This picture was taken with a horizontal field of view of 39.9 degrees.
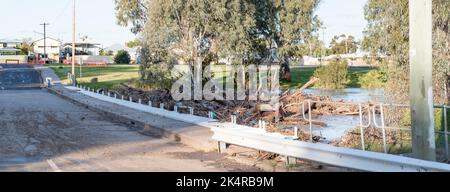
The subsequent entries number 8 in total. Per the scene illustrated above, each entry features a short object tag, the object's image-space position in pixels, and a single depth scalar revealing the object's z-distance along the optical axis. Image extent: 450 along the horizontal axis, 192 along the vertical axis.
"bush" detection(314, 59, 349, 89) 58.38
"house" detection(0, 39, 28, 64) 139.52
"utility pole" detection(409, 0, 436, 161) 10.01
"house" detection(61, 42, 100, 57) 160.18
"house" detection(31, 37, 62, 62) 177.25
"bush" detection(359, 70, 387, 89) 39.36
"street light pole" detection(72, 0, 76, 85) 59.16
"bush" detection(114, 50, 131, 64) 124.94
